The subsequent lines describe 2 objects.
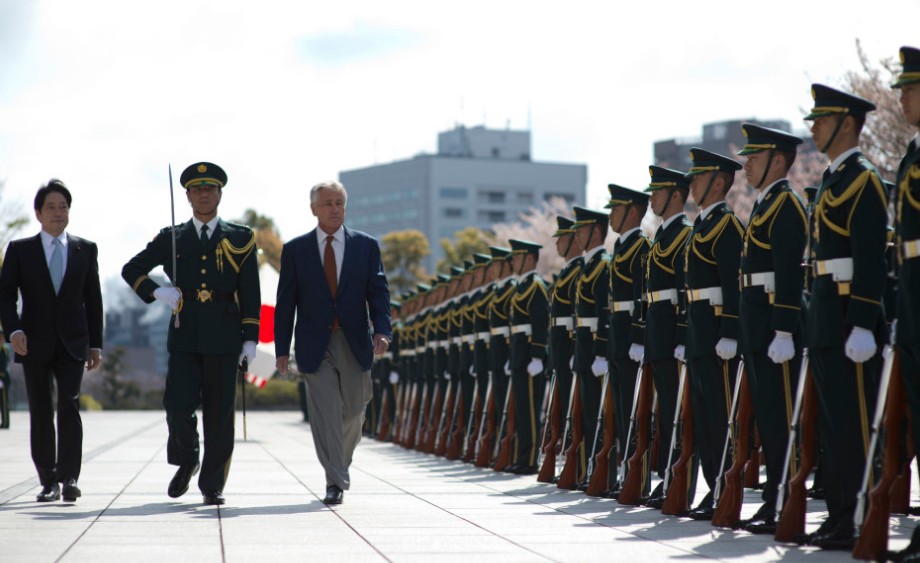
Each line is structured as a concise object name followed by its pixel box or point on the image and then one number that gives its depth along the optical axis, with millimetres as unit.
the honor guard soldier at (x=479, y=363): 17266
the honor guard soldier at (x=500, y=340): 16094
